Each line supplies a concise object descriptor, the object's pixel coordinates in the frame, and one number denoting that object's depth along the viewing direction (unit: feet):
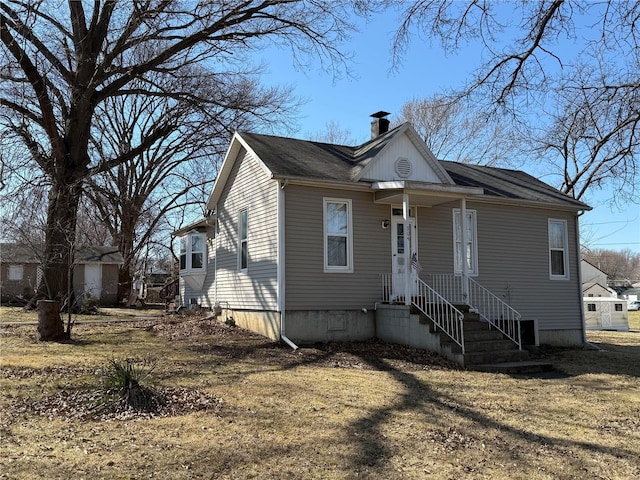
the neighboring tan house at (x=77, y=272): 94.48
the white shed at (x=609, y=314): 100.12
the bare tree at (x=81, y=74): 50.03
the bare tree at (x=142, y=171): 90.43
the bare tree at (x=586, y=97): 26.53
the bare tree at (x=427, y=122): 106.52
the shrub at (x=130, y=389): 21.22
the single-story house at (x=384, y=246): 40.83
